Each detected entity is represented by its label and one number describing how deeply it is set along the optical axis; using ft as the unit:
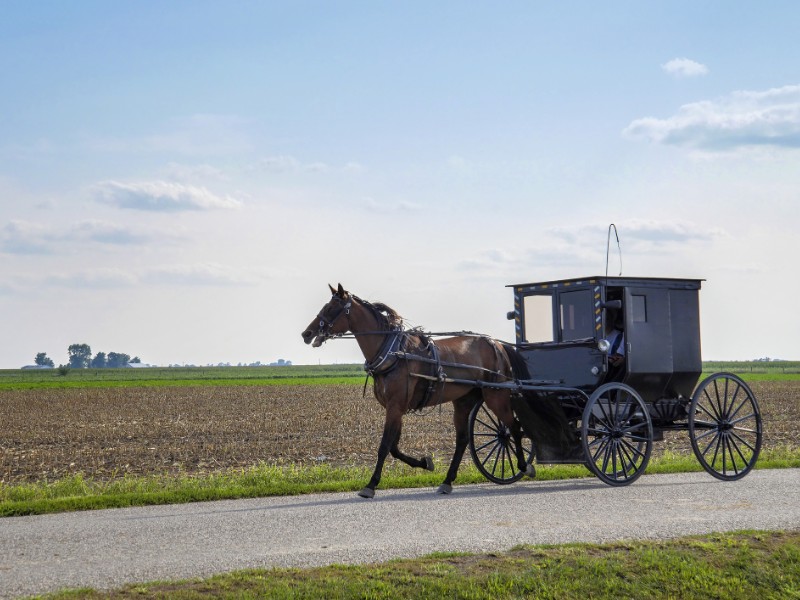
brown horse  42.93
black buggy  45.42
